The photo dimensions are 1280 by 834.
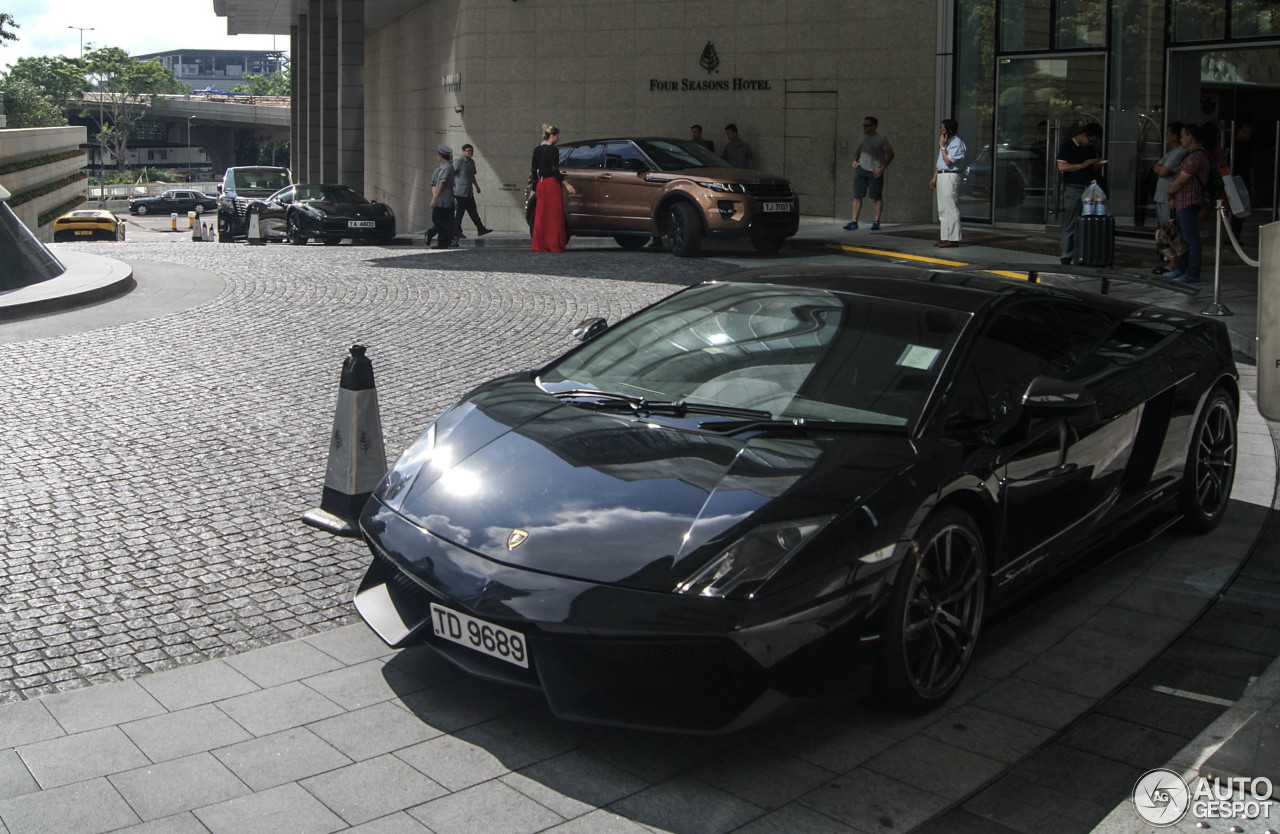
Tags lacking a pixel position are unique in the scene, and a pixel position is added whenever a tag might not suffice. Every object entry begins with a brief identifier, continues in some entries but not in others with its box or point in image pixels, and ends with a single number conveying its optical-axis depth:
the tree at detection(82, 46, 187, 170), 126.12
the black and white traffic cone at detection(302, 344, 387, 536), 6.00
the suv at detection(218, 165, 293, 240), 34.91
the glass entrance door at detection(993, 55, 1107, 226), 21.05
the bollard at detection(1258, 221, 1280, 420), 4.63
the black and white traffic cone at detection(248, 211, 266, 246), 29.81
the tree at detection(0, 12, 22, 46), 82.00
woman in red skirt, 19.08
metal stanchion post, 12.19
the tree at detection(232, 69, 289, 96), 179.00
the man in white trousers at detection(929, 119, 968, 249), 17.56
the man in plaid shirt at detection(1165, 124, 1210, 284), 14.09
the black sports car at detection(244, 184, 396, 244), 27.53
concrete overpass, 118.62
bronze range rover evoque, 17.64
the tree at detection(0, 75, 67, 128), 84.75
